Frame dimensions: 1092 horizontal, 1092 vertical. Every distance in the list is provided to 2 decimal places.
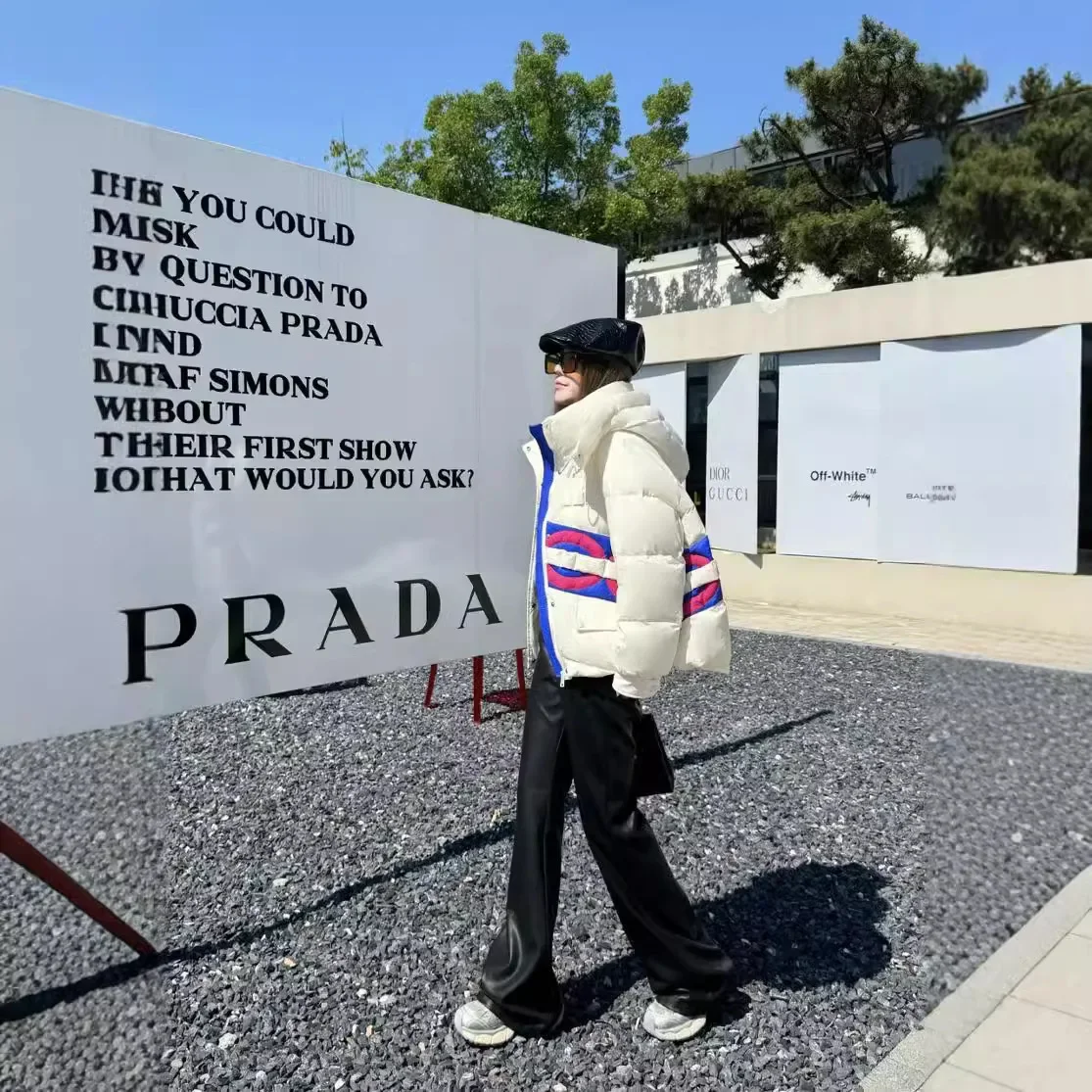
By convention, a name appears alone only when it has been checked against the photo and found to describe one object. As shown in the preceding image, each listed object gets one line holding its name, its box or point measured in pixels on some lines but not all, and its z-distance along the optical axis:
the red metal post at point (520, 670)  5.48
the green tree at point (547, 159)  25.08
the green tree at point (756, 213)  24.02
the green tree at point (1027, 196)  19.78
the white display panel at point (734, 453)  10.69
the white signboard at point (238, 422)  2.67
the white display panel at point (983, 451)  8.69
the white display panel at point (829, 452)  9.92
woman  2.39
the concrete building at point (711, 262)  27.12
